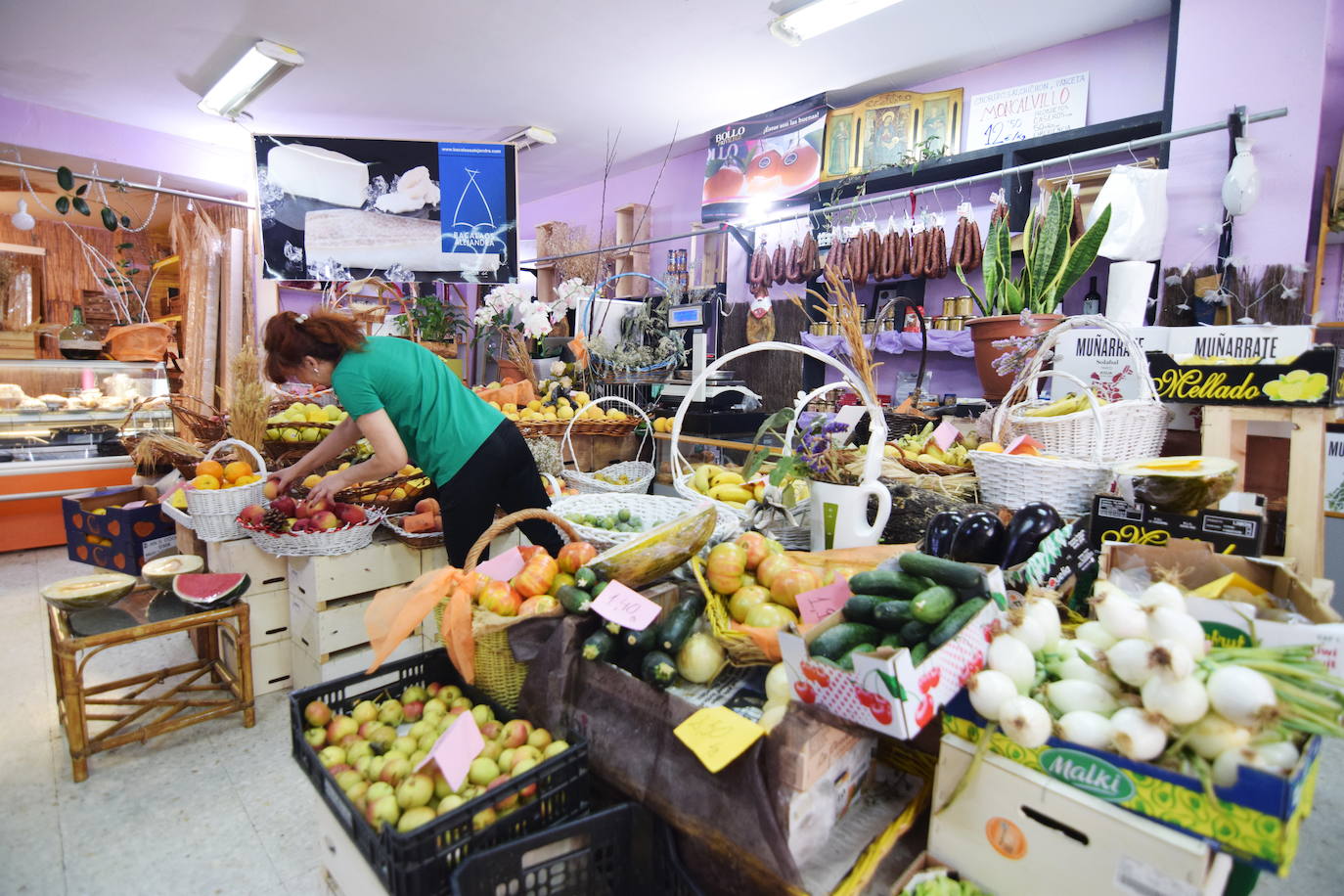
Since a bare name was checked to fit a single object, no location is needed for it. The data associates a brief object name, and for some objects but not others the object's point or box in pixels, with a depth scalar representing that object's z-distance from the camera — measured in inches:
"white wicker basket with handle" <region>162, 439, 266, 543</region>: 101.7
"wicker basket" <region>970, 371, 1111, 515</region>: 72.6
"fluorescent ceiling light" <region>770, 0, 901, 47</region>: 151.8
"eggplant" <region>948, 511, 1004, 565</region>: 56.1
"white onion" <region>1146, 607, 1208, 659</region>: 35.5
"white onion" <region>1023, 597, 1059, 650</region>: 41.7
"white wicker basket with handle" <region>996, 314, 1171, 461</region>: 77.3
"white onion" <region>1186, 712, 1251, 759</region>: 32.3
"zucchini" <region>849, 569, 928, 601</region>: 42.6
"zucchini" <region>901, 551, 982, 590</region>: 41.7
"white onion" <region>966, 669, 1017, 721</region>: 37.6
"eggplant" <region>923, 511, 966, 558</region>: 57.6
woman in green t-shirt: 93.2
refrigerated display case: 178.5
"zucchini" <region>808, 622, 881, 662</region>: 39.3
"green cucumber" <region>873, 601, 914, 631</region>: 40.3
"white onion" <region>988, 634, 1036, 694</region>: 39.2
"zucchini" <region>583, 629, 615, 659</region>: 48.3
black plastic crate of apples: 38.4
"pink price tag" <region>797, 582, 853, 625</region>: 47.4
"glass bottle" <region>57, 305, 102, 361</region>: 214.8
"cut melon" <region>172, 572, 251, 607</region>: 91.6
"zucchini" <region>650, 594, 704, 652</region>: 48.0
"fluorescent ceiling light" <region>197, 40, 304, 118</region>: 179.6
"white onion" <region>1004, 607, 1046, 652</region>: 40.8
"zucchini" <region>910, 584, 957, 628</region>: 39.0
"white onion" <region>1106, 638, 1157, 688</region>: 35.6
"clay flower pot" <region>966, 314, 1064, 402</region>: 106.6
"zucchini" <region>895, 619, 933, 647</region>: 39.7
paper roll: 109.9
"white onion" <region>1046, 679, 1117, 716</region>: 37.0
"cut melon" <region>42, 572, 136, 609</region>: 87.3
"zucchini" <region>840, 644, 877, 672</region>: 37.1
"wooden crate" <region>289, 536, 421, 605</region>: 101.0
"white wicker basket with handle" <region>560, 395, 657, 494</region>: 128.9
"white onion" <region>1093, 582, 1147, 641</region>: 38.4
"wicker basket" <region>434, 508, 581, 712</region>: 53.7
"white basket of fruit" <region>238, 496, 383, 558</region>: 98.6
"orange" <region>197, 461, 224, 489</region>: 104.5
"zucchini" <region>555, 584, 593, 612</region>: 50.6
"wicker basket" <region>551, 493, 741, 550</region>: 76.4
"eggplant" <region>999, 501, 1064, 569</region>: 55.6
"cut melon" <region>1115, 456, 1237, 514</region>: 59.6
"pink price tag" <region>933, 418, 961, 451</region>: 98.8
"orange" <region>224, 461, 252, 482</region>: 107.4
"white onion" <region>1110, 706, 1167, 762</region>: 33.4
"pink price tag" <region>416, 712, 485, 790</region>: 44.0
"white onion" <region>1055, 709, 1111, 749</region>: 35.1
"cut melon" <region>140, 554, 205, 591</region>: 95.7
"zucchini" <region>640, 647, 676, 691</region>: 45.0
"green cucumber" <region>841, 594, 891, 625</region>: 41.7
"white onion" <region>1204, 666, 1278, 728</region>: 32.0
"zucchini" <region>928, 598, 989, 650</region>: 38.1
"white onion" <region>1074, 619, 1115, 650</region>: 41.2
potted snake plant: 109.0
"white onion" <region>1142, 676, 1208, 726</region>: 33.3
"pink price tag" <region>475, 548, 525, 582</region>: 60.8
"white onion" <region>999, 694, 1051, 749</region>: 35.8
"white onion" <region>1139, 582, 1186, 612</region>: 38.9
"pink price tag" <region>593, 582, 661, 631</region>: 49.0
